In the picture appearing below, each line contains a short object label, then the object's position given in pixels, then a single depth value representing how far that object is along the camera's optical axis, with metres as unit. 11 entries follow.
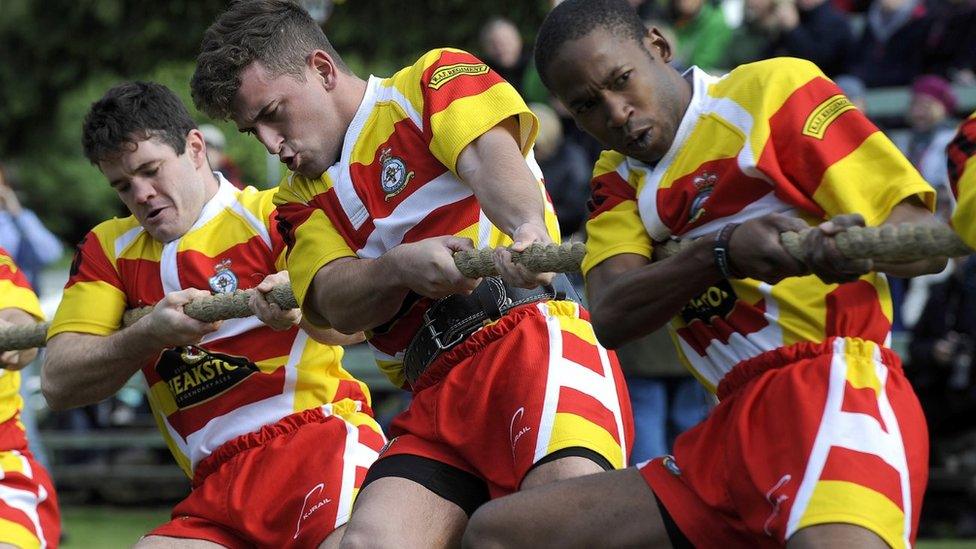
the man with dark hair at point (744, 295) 6.34
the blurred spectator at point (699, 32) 20.12
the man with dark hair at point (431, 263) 7.62
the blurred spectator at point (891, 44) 18.86
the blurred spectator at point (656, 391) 15.33
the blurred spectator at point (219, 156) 19.70
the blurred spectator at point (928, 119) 17.16
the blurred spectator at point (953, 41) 18.25
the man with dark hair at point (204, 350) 9.08
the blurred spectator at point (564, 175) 17.59
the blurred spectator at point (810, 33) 19.02
